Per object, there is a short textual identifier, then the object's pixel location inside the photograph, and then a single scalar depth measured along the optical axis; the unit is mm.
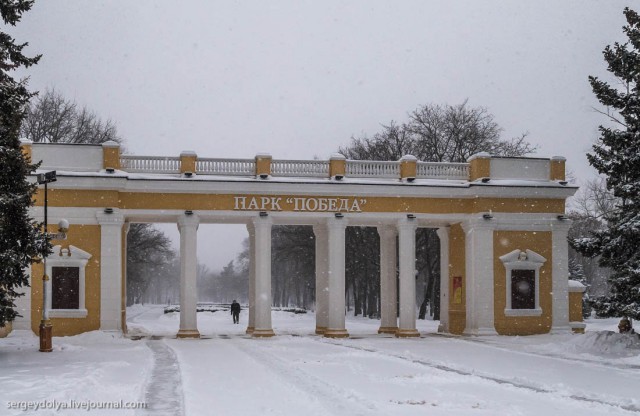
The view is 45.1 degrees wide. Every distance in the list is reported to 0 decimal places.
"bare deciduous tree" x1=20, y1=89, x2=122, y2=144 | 51688
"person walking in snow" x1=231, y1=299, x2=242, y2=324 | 47938
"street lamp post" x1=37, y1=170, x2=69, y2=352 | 22766
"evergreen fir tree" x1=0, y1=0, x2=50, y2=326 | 19453
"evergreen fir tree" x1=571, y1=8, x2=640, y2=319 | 23078
